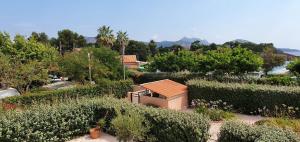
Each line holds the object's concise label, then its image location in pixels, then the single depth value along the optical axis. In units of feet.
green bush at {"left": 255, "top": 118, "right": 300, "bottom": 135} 24.22
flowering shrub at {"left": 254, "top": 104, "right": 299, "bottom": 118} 33.14
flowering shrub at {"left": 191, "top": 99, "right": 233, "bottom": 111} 36.59
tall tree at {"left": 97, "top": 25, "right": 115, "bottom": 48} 106.06
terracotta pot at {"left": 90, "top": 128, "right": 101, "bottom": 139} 27.00
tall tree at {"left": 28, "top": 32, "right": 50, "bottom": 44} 134.82
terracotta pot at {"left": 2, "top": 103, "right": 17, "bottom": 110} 32.63
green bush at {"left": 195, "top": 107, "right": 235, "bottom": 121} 33.07
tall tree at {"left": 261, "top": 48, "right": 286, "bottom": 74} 101.47
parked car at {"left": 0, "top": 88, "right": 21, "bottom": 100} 52.54
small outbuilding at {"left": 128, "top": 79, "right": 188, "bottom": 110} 39.22
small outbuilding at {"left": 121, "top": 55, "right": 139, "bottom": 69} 125.35
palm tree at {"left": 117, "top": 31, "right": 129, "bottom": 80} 105.80
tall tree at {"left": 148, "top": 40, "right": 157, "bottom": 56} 173.47
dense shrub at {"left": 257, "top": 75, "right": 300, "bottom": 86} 47.01
